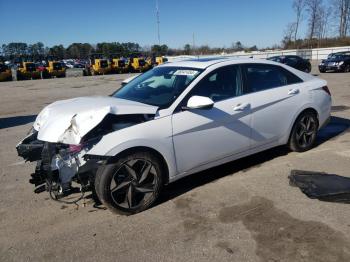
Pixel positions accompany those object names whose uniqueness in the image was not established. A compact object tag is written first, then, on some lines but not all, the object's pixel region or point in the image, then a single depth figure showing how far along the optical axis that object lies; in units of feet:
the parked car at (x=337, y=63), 77.51
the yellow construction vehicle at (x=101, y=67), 123.44
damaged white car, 11.97
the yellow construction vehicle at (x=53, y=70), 116.47
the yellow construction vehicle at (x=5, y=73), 104.55
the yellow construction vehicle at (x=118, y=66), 126.31
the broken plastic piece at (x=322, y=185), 13.11
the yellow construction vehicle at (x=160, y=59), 136.65
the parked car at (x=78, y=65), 200.75
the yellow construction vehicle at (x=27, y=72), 111.14
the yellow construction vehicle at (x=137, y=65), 128.06
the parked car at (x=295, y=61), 77.00
